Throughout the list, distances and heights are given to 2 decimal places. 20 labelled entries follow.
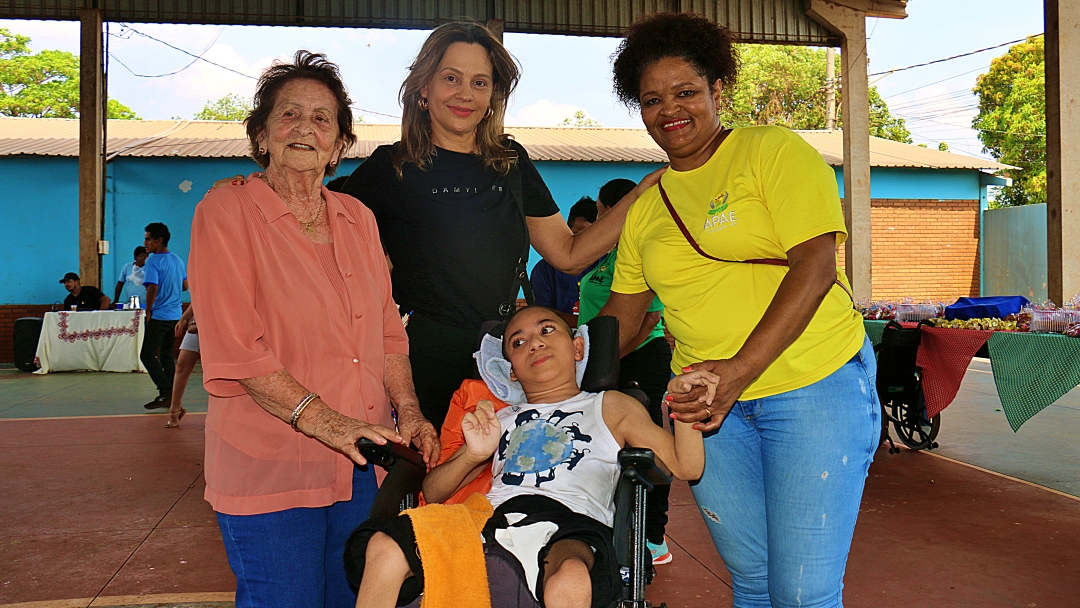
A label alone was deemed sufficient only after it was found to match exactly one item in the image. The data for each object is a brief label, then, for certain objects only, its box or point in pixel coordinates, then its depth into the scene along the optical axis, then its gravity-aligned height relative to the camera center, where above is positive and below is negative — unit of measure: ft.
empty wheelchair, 19.92 -2.16
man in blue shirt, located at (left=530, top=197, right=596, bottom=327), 18.15 +0.38
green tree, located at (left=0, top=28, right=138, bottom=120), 105.19 +29.20
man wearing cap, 39.22 +0.27
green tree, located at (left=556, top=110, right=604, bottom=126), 154.20 +34.85
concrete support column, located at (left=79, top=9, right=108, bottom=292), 36.96 +7.46
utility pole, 87.45 +22.95
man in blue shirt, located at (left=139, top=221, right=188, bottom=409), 28.58 -0.22
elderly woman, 5.83 -0.35
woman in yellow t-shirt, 5.65 -0.14
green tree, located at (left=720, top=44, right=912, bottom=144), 115.14 +29.57
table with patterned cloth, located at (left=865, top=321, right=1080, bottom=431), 14.56 -1.27
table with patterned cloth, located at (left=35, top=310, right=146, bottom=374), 39.45 -1.84
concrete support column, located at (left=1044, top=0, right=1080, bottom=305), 22.82 +4.27
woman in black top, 8.08 +1.01
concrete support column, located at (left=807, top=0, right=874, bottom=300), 34.63 +5.60
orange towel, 6.67 -2.13
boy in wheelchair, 6.60 -1.63
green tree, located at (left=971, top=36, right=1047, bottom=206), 89.15 +20.86
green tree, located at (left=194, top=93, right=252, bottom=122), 148.03 +35.66
